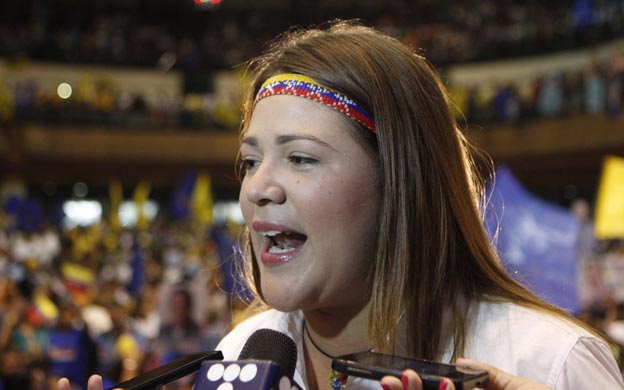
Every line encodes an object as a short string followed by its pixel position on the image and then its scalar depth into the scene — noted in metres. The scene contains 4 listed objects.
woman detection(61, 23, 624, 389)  1.39
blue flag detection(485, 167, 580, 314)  4.75
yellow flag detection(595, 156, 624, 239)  5.81
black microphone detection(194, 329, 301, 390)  0.97
